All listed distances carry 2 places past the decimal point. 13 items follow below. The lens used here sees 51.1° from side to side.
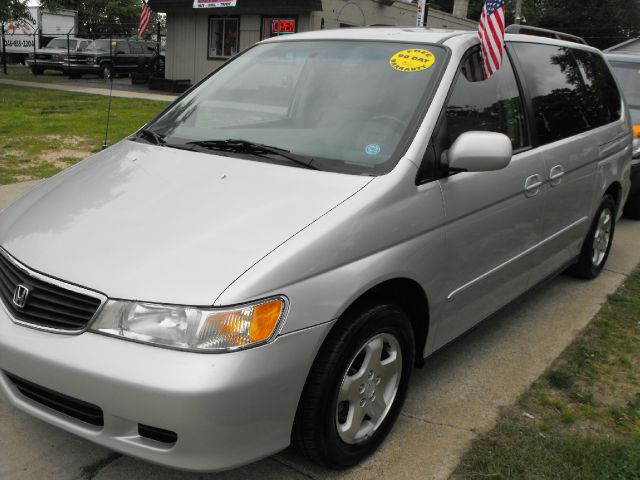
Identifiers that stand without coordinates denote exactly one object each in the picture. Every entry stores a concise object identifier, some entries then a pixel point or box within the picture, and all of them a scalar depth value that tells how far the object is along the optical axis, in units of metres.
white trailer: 34.22
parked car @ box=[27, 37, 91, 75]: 29.02
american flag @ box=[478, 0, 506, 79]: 3.49
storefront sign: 22.01
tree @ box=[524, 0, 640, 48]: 36.44
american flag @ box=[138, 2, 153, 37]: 14.16
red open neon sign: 21.41
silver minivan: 2.20
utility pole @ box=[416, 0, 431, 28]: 15.36
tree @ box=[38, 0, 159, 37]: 49.44
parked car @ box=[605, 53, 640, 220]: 7.29
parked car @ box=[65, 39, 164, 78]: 28.72
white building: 21.03
